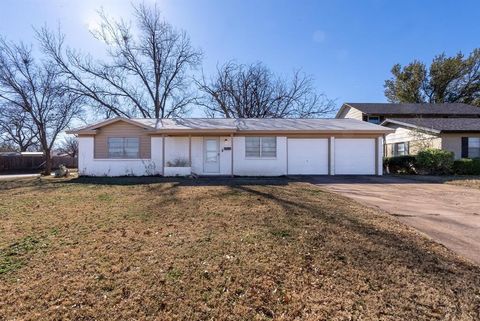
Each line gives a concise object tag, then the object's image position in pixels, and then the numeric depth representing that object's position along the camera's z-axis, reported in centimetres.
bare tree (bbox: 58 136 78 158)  5012
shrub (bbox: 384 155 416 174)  1756
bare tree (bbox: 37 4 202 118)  2778
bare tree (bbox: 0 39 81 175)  2128
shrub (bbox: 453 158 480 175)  1631
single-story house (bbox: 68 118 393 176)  1530
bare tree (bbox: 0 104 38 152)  2598
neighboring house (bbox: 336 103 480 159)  1851
